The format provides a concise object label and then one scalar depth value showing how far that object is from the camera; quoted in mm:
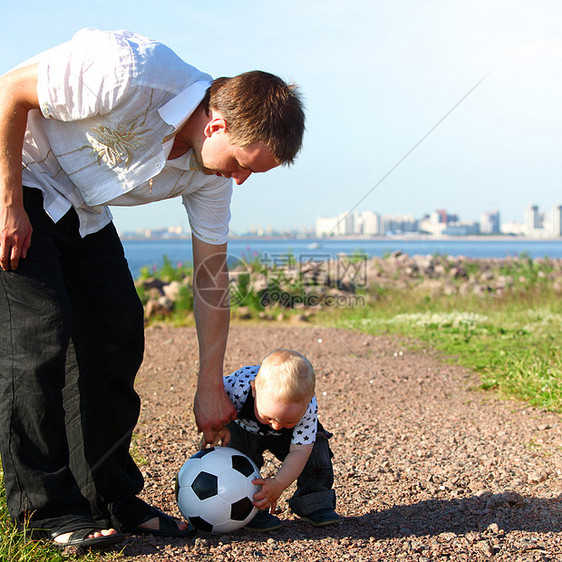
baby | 2771
